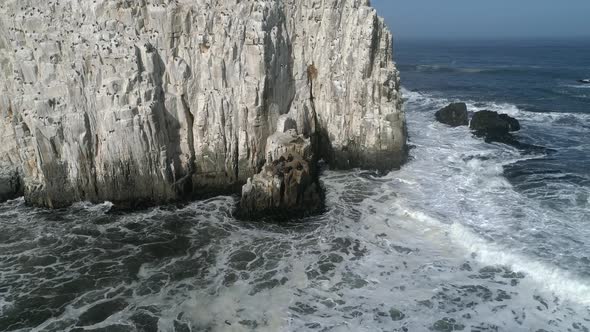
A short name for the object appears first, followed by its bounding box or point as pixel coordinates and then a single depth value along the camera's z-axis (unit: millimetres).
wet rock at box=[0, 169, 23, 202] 29547
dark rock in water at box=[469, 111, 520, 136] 42656
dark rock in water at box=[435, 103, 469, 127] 45750
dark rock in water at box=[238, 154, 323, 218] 26547
